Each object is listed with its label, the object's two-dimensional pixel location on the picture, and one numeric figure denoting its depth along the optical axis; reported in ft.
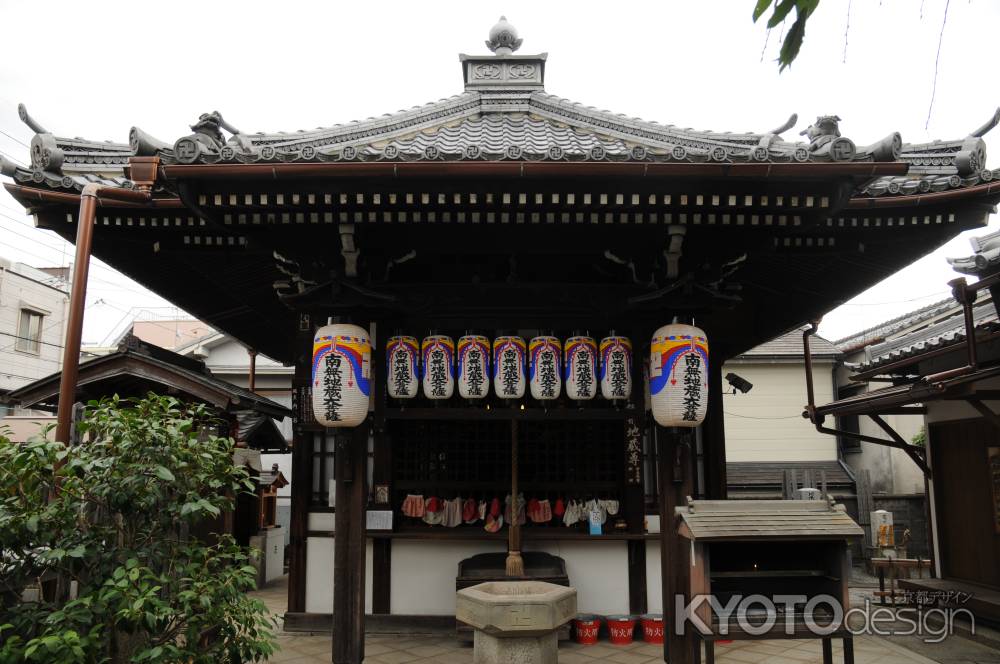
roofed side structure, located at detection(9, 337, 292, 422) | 26.55
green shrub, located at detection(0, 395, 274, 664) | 14.10
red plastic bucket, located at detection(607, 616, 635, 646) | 27.09
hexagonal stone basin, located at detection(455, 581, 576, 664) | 19.81
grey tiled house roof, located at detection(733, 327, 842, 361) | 64.95
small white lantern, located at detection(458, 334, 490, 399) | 22.80
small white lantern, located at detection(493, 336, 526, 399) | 22.67
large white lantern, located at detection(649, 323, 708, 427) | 21.07
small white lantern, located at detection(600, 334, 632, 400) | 22.67
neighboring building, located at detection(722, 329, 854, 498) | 64.44
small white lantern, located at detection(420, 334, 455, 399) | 22.74
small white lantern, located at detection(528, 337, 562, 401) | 22.58
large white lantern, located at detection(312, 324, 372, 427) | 21.07
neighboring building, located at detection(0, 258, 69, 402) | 72.33
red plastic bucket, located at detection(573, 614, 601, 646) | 27.02
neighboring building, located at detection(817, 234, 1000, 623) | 27.96
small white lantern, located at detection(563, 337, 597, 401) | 22.70
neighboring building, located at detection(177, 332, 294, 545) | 71.92
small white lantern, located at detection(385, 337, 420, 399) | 22.91
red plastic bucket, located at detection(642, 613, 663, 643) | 27.37
